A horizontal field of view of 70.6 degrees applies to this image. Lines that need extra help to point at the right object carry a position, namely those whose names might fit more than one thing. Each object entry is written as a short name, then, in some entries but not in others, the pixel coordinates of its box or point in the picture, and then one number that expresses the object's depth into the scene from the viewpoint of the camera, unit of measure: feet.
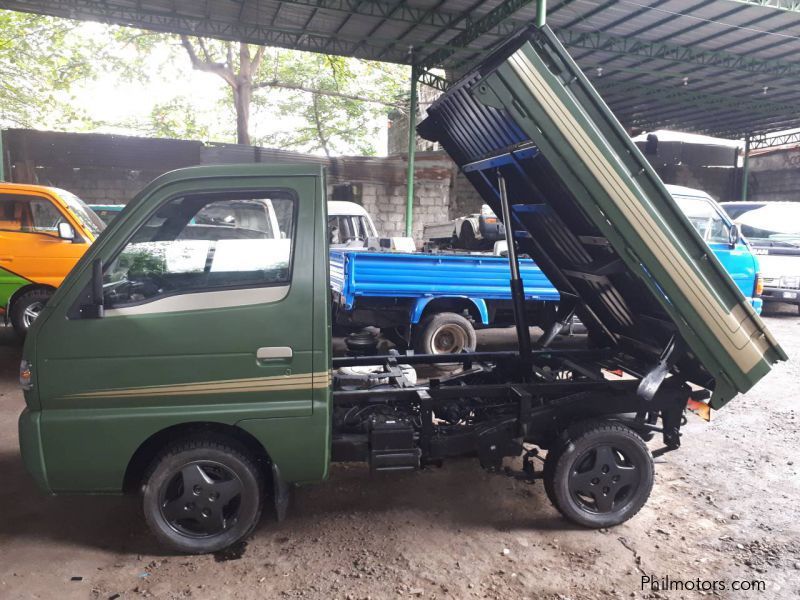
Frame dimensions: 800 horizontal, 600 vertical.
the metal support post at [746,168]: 70.80
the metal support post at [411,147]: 48.44
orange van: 22.97
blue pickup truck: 21.01
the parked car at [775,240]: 36.45
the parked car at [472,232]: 35.70
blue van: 25.70
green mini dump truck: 9.03
